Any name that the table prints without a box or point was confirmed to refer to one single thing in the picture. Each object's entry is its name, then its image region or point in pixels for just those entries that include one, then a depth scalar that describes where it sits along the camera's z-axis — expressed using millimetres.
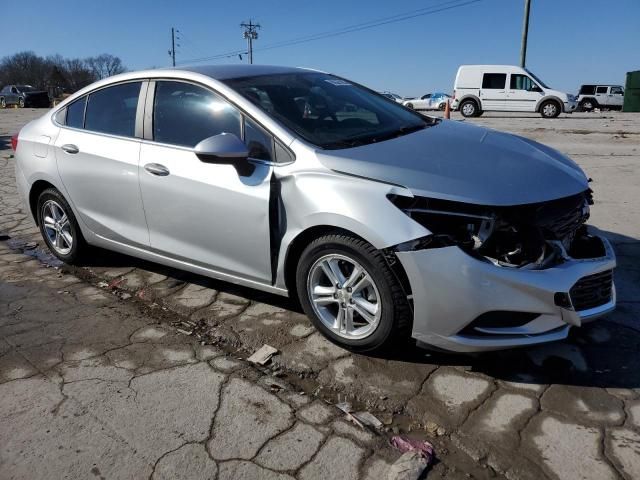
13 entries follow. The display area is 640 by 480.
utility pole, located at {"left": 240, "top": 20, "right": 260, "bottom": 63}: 63656
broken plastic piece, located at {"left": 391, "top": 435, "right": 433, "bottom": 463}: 2218
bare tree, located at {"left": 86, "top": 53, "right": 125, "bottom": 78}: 85688
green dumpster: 27766
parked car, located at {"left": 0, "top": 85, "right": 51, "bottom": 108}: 38375
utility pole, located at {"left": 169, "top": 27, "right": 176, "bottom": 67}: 75875
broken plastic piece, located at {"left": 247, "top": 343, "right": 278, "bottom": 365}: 3000
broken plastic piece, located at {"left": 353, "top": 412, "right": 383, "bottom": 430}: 2430
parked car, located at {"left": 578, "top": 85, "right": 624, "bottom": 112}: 32094
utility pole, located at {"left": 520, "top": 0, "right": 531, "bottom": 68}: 28078
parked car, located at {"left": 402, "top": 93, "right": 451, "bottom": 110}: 34956
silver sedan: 2568
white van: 22266
